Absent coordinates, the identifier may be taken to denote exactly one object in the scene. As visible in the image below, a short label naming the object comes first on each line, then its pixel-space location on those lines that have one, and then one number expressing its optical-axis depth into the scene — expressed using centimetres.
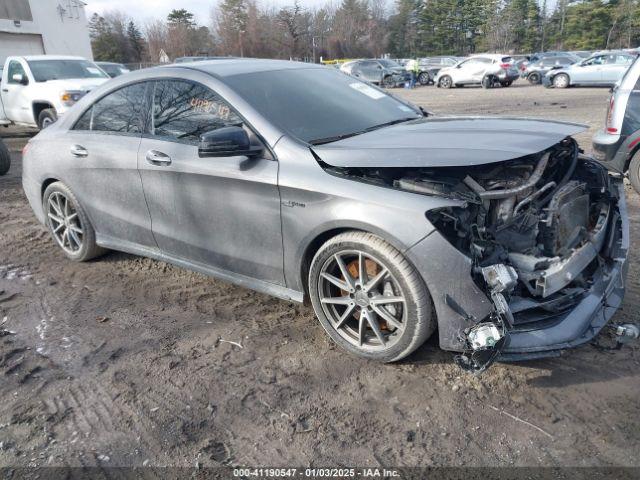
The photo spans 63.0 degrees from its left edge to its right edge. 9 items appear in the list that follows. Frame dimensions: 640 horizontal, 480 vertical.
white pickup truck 1115
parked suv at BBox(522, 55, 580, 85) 2698
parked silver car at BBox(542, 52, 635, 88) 2217
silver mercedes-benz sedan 272
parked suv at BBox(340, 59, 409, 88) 2924
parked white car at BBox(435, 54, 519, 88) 2595
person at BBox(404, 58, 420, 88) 2945
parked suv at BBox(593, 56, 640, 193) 588
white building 2864
